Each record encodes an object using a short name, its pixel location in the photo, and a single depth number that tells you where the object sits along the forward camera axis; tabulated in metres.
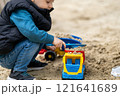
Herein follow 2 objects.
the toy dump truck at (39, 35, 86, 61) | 3.46
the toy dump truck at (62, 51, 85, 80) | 2.74
